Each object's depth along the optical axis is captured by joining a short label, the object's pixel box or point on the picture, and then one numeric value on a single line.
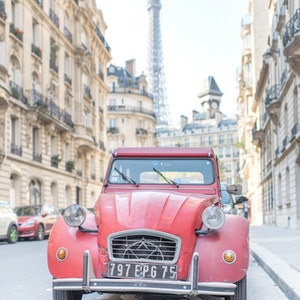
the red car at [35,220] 22.41
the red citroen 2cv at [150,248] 5.51
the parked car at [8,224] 19.59
